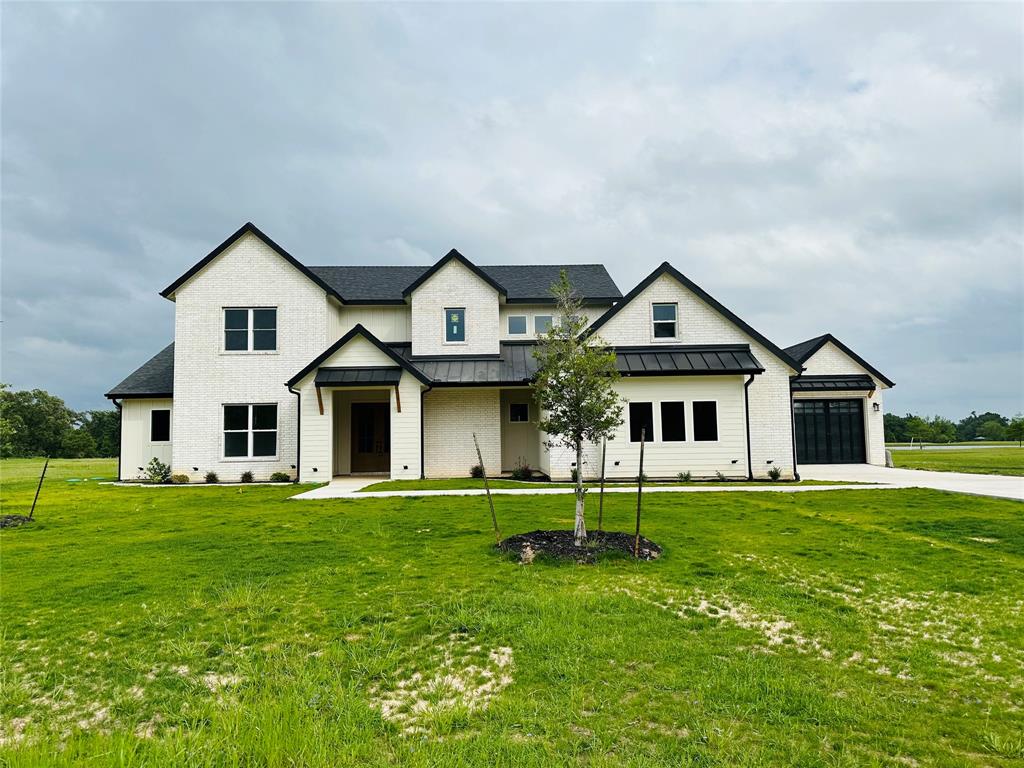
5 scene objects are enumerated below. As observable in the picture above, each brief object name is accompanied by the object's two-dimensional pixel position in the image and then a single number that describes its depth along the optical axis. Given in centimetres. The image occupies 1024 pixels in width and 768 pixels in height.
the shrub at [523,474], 2020
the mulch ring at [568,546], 817
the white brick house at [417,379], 1883
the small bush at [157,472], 2098
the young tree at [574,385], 888
